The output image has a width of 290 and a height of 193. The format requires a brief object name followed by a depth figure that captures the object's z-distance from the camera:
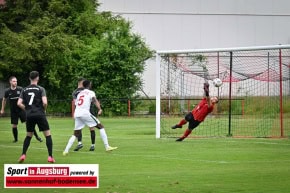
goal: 28.11
